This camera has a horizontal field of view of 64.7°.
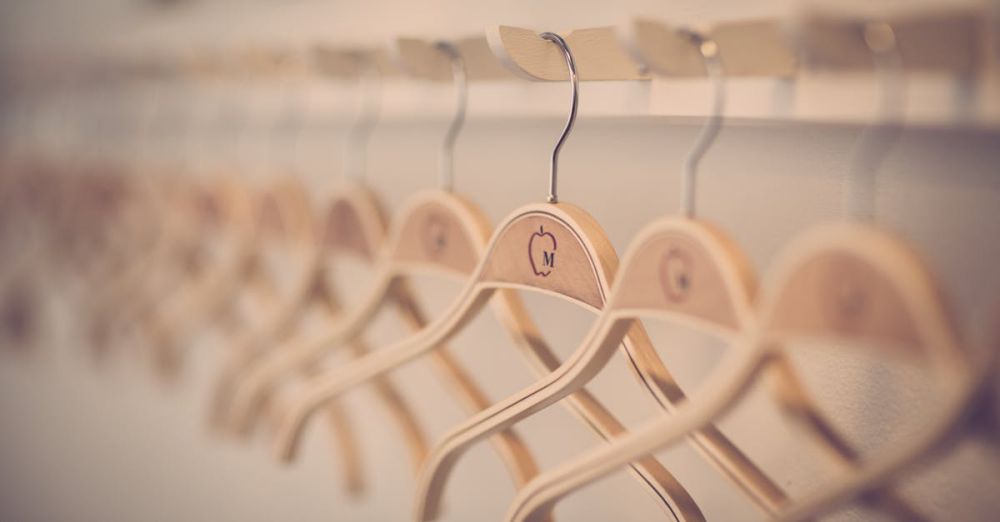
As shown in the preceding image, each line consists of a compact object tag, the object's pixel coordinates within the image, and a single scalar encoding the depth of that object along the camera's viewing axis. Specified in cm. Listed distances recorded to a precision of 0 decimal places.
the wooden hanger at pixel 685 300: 45
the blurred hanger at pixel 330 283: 79
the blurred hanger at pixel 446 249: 64
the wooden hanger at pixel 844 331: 37
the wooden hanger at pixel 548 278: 54
